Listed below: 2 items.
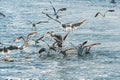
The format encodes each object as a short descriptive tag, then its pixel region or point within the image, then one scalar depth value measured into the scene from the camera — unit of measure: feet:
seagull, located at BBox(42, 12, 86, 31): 51.72
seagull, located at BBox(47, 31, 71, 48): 52.07
